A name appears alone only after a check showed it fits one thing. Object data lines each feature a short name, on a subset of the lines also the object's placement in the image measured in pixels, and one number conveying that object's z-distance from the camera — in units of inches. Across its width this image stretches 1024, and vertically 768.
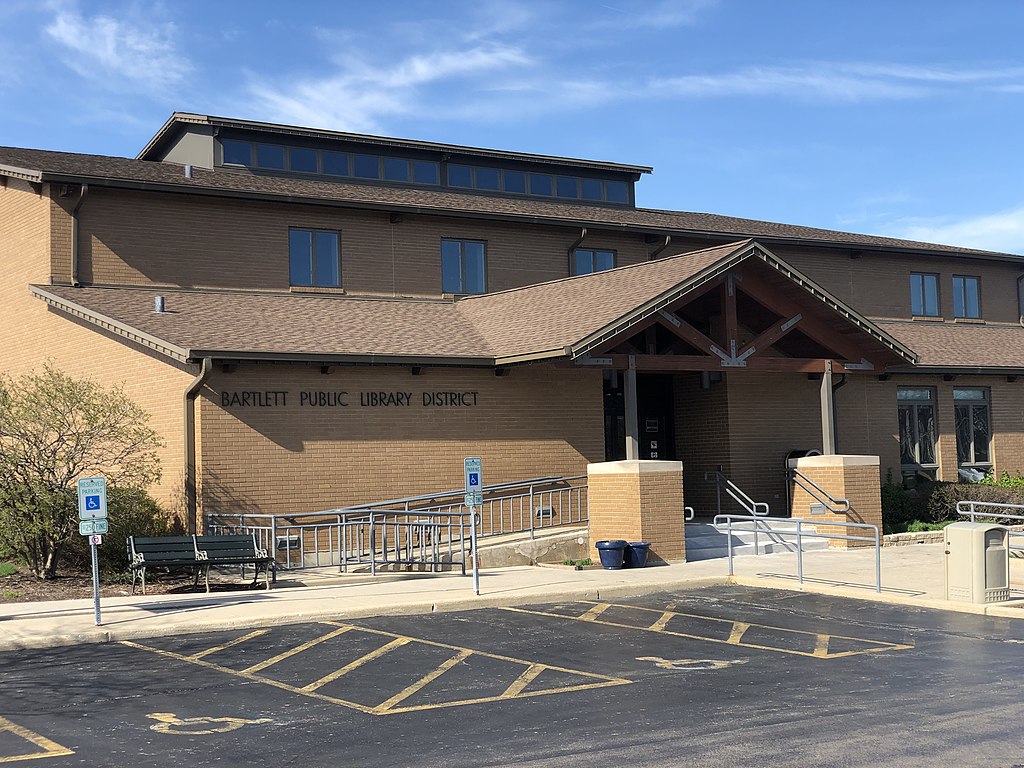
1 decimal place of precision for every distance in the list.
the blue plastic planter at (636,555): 776.9
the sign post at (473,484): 659.4
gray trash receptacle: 600.4
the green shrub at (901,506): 1006.4
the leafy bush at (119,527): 729.6
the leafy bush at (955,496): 979.3
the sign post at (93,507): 570.9
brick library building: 796.0
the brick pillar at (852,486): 908.0
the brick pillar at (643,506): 790.5
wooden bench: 672.4
